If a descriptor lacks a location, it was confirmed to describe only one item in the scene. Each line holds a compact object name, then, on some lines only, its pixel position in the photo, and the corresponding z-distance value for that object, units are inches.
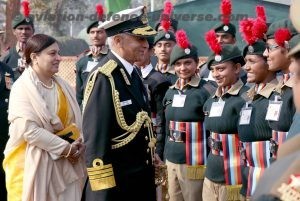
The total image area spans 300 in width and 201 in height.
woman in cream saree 271.5
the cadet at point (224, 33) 392.4
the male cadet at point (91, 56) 448.1
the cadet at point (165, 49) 392.8
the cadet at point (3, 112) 364.4
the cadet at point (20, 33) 431.6
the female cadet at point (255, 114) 278.2
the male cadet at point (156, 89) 363.1
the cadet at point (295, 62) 97.5
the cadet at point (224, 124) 301.0
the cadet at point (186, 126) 335.2
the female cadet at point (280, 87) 260.0
